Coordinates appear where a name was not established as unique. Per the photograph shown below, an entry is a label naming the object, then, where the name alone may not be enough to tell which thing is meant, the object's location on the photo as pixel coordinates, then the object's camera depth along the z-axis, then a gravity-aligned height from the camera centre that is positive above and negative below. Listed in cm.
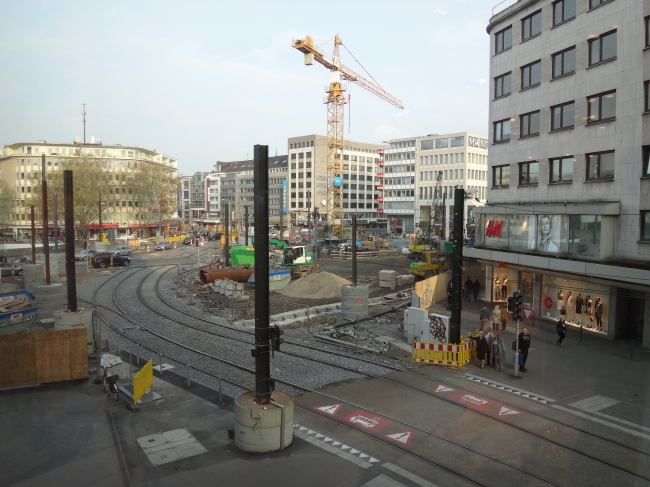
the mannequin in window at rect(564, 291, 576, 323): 2323 -430
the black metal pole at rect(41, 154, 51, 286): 2734 -112
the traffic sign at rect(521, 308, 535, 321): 1566 -304
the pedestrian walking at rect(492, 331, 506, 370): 1596 -441
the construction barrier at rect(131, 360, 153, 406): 1168 -396
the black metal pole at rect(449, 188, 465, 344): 1615 -167
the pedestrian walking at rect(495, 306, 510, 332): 2213 -455
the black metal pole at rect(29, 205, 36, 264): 3986 -255
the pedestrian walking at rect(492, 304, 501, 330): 1920 -406
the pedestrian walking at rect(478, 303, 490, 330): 2081 -407
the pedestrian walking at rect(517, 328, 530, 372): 1559 -400
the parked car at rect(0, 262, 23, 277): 3997 -431
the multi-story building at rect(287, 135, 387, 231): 13950 +1135
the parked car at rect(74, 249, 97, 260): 5067 -390
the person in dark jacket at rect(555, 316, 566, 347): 1902 -430
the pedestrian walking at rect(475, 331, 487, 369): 1623 -434
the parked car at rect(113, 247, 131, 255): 5534 -378
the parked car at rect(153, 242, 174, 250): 6951 -402
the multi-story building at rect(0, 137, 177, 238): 6428 +701
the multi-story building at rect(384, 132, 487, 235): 9165 +932
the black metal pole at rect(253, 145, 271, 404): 1022 -133
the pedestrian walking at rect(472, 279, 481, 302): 2907 -423
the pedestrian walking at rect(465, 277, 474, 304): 2916 -423
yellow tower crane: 9188 +2042
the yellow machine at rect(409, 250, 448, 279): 3830 -384
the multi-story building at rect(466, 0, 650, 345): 1969 +270
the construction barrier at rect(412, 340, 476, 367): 1613 -450
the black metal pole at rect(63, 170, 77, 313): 1723 -84
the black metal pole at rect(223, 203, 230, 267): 4142 -306
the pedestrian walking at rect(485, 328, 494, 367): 1628 -432
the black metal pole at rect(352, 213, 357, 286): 2537 -175
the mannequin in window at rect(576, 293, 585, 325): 2254 -417
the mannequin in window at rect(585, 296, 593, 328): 2214 -421
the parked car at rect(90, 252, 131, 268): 4728 -408
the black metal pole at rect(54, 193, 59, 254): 3834 +6
